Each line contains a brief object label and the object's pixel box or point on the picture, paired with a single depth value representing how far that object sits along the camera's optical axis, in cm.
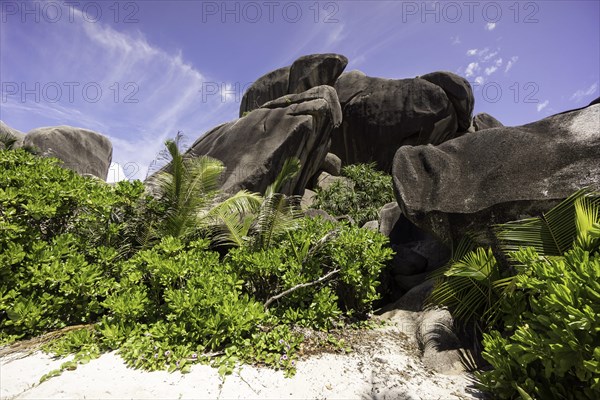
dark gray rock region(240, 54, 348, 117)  1998
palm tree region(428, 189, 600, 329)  367
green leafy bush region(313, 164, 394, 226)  1367
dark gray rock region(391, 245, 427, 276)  684
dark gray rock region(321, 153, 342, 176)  1920
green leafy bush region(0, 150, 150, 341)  411
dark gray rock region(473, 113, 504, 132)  2350
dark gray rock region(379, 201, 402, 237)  860
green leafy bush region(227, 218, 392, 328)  476
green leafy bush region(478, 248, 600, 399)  212
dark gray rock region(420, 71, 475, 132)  2017
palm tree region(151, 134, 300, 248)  578
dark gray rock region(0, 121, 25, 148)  2276
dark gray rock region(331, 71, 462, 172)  1956
